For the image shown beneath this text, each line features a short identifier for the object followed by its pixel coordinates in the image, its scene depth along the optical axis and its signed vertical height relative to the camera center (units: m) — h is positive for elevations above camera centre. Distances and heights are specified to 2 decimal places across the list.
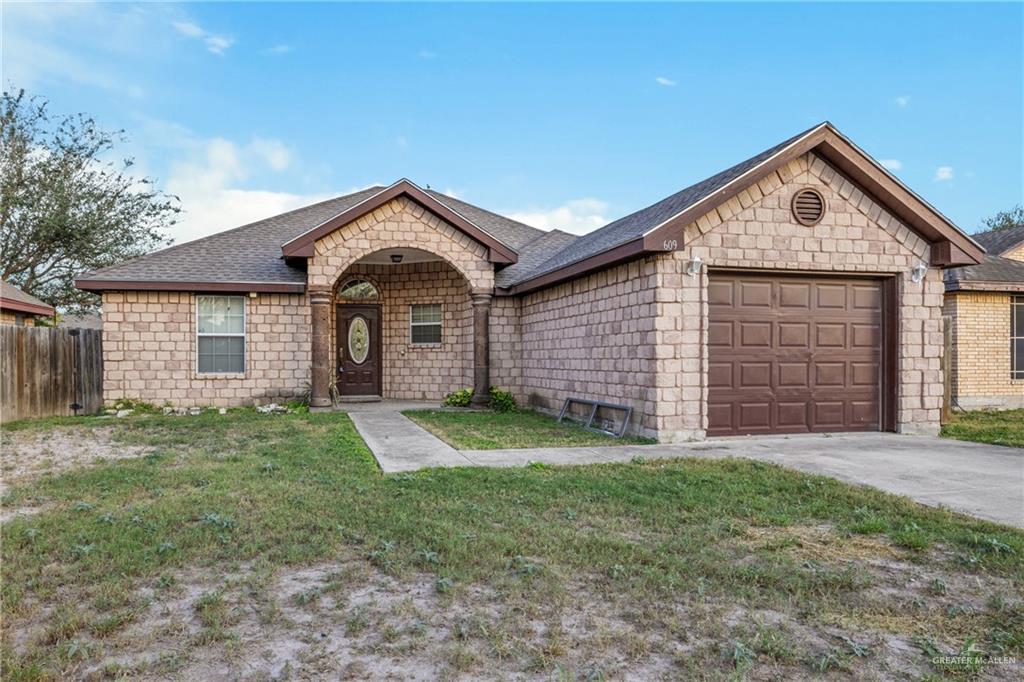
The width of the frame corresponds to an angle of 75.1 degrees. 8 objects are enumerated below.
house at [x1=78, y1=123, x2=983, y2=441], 9.72 +0.51
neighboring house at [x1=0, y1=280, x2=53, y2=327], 17.28 +0.74
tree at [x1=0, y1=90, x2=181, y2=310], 23.80 +4.68
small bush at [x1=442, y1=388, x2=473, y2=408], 15.09 -1.49
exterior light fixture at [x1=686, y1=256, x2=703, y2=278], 9.55 +0.95
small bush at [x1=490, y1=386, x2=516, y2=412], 14.73 -1.53
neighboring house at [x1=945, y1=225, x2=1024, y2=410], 15.89 -0.16
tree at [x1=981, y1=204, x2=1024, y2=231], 47.53 +8.18
